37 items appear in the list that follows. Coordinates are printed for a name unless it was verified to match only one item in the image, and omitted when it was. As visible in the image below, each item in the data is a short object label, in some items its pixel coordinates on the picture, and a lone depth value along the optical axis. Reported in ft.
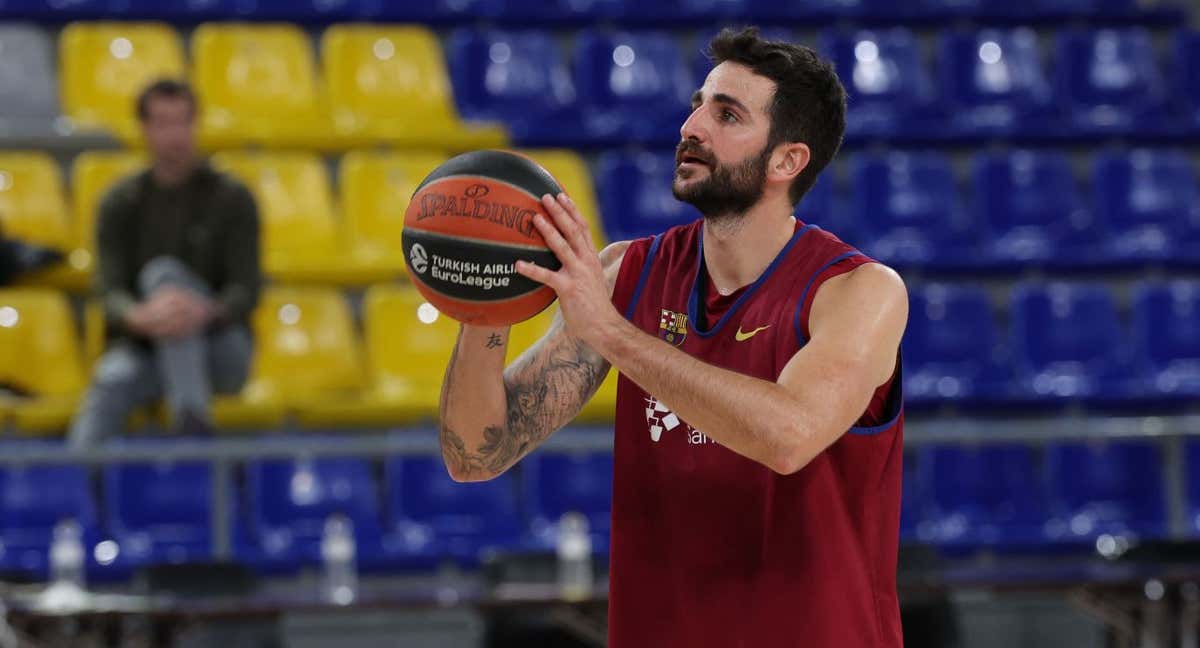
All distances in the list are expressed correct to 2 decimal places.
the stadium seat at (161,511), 40.31
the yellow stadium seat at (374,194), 49.51
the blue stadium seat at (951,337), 50.09
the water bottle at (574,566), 32.01
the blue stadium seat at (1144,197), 55.09
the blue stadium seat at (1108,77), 59.22
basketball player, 17.20
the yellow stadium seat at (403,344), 45.78
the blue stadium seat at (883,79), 57.44
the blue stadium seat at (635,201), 52.59
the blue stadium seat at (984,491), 46.58
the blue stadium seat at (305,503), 41.70
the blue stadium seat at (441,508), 42.68
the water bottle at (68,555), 36.00
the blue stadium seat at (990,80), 58.26
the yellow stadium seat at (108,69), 52.11
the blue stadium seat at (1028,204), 54.51
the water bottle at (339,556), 37.78
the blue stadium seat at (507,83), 55.47
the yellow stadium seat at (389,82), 53.98
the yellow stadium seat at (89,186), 46.87
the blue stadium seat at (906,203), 53.69
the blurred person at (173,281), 39.94
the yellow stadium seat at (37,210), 46.29
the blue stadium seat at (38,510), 40.09
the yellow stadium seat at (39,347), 43.91
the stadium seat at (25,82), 51.34
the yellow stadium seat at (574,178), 50.62
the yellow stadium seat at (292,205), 49.08
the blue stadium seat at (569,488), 43.33
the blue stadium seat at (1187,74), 59.51
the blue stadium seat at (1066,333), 50.42
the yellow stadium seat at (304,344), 45.83
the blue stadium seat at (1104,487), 46.63
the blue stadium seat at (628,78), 56.43
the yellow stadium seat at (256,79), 52.78
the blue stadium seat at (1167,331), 50.38
